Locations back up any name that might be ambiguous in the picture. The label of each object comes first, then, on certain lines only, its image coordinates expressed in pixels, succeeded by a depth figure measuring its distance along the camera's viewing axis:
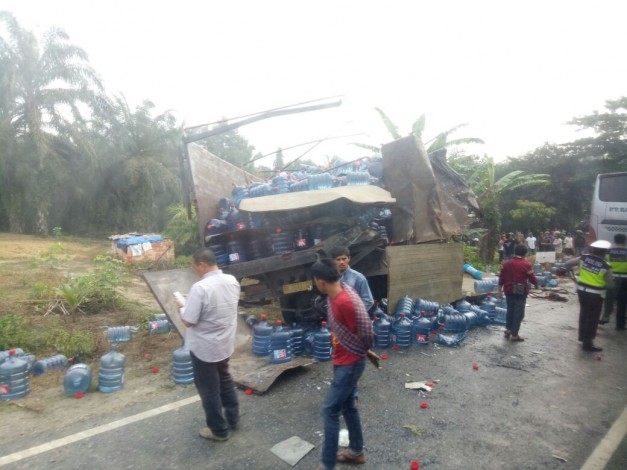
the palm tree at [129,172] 29.28
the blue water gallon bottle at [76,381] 4.43
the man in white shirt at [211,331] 3.30
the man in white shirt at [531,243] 18.05
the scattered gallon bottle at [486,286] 9.22
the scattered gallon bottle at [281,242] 6.48
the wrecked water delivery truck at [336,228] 6.21
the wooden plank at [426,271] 6.80
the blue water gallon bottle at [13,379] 4.32
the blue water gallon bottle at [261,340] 5.50
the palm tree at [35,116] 23.38
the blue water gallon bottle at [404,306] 6.51
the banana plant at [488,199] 15.86
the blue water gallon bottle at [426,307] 6.79
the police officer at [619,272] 7.06
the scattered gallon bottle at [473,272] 10.32
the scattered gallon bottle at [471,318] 6.82
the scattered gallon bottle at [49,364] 5.00
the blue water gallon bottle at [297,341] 5.75
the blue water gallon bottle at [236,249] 6.45
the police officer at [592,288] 5.90
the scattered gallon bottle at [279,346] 5.20
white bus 7.98
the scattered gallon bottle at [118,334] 6.26
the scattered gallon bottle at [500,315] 7.46
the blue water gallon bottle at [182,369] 4.68
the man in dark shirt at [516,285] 6.23
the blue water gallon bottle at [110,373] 4.54
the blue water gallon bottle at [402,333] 6.04
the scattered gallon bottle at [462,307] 7.34
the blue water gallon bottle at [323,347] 5.47
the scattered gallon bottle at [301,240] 6.48
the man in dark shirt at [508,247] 14.72
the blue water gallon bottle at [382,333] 5.96
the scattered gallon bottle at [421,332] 6.20
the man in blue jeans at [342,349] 2.94
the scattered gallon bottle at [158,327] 6.68
